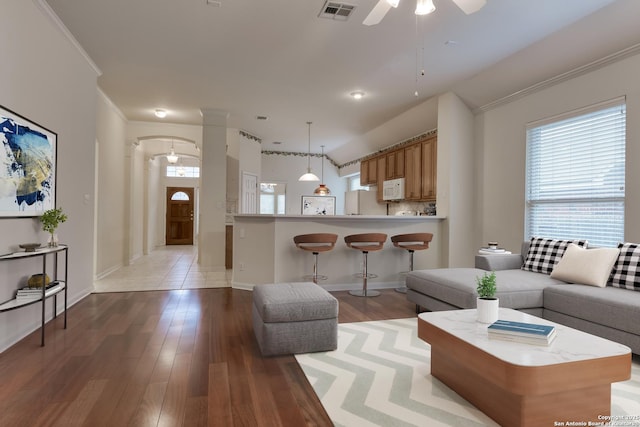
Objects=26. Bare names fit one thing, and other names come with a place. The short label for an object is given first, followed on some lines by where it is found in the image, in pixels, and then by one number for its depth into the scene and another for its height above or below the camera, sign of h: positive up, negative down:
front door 12.28 -0.17
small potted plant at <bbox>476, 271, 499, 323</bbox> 2.29 -0.55
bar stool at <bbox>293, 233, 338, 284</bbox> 4.71 -0.38
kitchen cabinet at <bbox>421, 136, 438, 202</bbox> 6.33 +0.83
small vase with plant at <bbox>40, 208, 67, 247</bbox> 3.22 -0.11
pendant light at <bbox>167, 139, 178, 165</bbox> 9.44 +1.40
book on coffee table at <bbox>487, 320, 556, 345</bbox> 1.93 -0.63
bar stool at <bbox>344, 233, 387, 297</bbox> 4.91 -0.41
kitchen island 5.14 -0.58
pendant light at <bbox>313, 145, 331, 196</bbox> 9.64 +0.61
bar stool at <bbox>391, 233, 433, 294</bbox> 5.09 -0.36
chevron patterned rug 1.93 -1.08
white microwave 7.40 +0.53
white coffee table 1.69 -0.77
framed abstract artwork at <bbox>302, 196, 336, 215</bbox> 10.98 +0.26
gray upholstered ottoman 2.75 -0.85
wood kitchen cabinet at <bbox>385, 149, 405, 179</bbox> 7.49 +1.07
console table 2.66 -0.70
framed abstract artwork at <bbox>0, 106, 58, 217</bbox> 2.79 +0.36
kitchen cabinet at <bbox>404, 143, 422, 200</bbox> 6.80 +0.82
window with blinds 3.78 +0.48
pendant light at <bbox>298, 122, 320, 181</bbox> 8.02 +0.79
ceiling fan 2.31 +1.35
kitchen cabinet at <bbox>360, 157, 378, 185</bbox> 8.70 +1.05
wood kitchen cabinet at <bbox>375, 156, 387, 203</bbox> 8.23 +0.93
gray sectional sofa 2.65 -0.69
